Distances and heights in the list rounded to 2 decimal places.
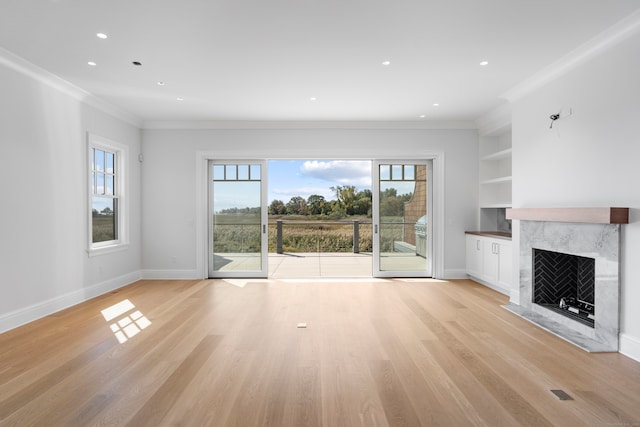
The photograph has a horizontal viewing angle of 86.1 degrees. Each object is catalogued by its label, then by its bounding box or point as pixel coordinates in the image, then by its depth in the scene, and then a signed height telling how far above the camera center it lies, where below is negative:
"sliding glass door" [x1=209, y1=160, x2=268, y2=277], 6.02 -0.11
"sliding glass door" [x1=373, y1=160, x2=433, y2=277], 6.03 -0.12
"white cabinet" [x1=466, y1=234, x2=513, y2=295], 4.76 -0.71
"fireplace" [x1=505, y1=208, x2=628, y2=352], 2.93 -0.62
